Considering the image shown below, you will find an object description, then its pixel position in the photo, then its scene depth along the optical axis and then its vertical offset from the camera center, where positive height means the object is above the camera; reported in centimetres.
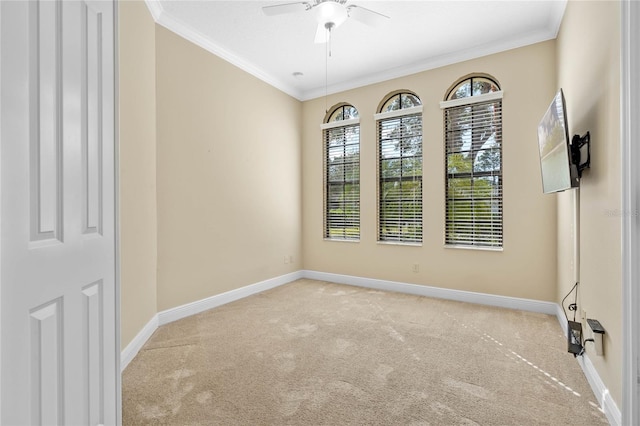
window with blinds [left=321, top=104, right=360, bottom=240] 500 +63
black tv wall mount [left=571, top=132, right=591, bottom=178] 213 +42
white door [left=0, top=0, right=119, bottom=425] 94 -1
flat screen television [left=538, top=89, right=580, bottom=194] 210 +44
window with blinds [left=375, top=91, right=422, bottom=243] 442 +63
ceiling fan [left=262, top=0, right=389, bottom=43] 260 +169
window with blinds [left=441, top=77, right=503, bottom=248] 386 +60
